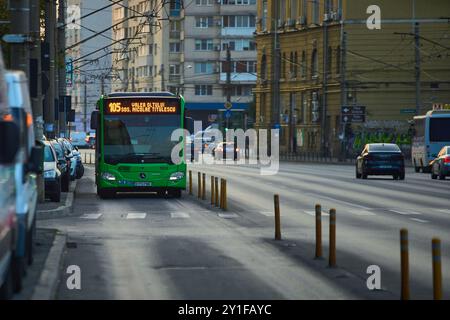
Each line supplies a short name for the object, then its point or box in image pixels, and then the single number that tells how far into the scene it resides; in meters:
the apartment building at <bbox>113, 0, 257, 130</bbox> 146.12
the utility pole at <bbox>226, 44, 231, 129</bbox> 100.85
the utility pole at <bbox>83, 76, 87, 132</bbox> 131.05
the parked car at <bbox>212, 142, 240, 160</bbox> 101.20
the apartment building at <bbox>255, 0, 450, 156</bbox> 91.44
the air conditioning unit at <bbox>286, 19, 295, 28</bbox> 105.06
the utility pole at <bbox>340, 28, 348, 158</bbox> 88.19
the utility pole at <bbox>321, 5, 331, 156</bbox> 95.31
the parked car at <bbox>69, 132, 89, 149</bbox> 123.69
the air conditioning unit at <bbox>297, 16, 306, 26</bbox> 102.00
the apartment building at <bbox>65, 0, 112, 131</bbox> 144.62
